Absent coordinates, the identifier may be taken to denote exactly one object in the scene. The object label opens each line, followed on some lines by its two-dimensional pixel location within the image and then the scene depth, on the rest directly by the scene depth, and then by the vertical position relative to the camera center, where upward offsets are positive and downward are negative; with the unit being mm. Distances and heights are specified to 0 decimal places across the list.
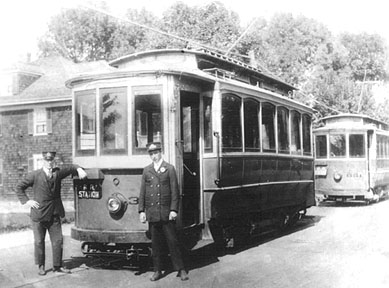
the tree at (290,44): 26500 +5901
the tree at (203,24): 17359 +4440
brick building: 22297 +1364
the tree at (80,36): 39562 +8826
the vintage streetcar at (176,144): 7617 +110
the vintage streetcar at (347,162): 18766 -511
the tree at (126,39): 37131 +8311
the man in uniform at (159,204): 7141 -723
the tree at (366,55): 26750 +5043
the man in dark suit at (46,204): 7426 -716
